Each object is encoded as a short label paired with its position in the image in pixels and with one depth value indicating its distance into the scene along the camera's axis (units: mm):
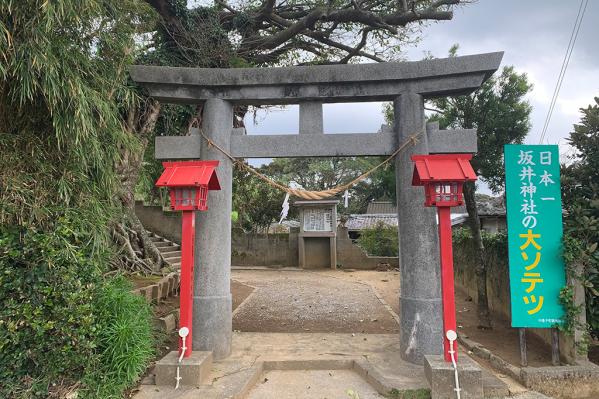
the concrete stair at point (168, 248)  11547
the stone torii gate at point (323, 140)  4770
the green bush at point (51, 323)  3570
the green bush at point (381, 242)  17438
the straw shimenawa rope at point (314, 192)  4891
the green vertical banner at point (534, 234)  4531
